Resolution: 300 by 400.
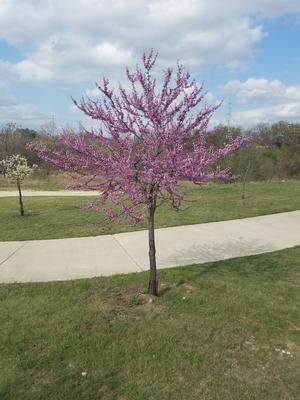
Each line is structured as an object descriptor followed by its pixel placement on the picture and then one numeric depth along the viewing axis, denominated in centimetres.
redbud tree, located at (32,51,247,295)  509
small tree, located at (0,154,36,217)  1265
